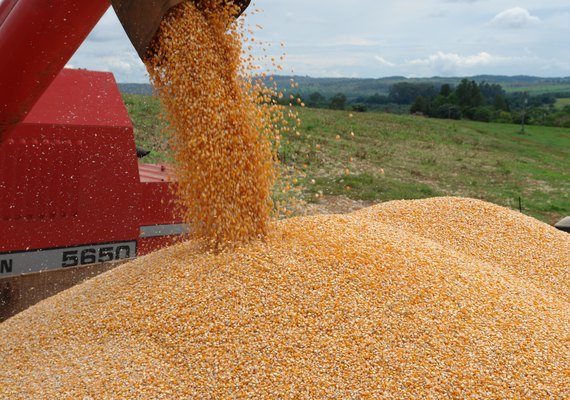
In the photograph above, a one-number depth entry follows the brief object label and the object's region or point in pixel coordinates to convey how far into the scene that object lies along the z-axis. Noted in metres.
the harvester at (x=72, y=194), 3.91
